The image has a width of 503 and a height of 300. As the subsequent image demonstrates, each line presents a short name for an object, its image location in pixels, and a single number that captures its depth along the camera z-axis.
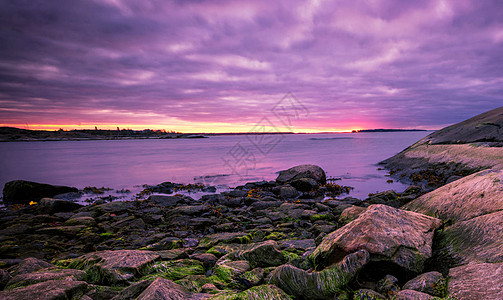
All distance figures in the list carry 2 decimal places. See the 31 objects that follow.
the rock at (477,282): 2.88
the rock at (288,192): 13.76
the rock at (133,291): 3.78
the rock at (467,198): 4.64
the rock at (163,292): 3.37
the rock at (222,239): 6.82
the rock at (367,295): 3.37
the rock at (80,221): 8.84
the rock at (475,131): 15.52
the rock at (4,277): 4.25
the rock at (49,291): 3.52
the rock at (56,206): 10.70
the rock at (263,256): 5.06
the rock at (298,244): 5.95
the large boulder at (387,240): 3.90
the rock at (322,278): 3.73
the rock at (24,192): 14.28
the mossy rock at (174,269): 4.82
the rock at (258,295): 3.64
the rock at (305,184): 15.16
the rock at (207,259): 5.50
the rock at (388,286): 3.47
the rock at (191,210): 10.16
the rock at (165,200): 12.47
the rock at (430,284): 3.22
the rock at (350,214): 6.66
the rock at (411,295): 2.98
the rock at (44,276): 4.14
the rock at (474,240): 3.62
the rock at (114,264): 4.60
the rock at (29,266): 4.76
